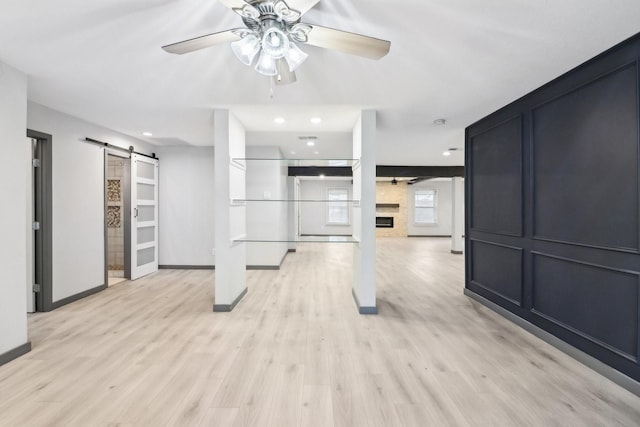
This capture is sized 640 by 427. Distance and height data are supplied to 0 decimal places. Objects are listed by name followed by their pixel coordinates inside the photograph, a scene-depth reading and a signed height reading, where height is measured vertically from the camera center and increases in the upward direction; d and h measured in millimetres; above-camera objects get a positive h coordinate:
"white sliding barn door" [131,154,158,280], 4965 -81
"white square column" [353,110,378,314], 3438 -21
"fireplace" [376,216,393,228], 12539 -443
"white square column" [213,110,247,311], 3485 +20
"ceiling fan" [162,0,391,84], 1437 +915
